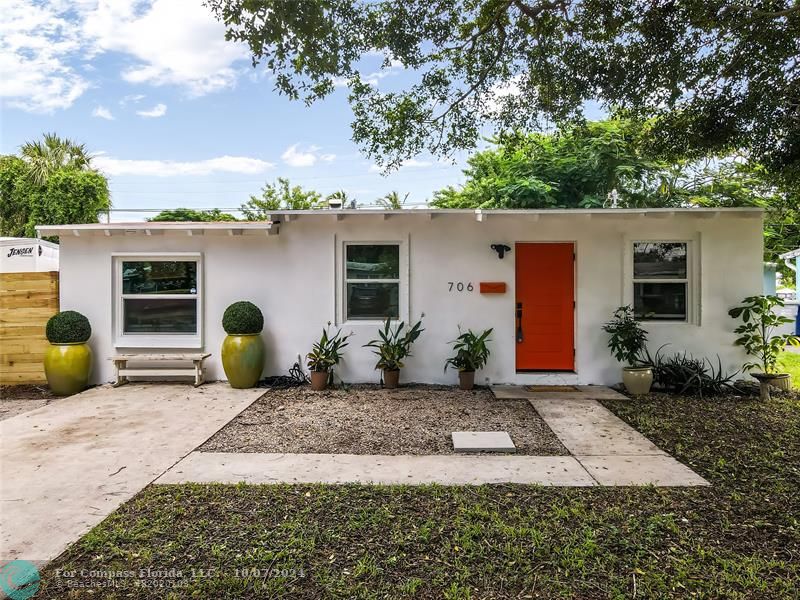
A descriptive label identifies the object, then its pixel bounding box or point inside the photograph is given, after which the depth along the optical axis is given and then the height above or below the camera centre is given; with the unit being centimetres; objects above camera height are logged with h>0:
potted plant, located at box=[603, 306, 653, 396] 643 -71
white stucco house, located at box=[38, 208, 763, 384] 698 +21
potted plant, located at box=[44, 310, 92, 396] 664 -84
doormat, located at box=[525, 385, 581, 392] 681 -133
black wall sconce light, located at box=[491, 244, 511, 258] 700 +69
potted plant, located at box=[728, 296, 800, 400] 647 -56
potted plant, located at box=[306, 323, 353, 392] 682 -92
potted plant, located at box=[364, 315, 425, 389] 684 -75
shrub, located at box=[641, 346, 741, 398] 653 -111
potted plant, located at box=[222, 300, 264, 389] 679 -72
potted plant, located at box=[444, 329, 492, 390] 681 -89
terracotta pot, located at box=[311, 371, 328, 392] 680 -121
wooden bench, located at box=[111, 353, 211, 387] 700 -111
